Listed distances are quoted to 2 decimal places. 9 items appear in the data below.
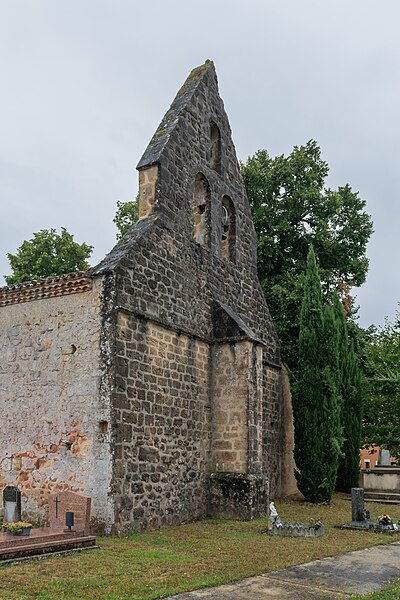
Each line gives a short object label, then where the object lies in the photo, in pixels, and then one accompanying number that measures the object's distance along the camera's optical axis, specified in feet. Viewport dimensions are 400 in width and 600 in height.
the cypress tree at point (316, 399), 59.88
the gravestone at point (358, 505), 45.47
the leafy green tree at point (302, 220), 79.66
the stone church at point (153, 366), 39.34
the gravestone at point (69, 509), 34.01
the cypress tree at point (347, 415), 71.53
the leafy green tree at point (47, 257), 96.37
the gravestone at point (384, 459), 78.18
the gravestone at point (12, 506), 34.91
